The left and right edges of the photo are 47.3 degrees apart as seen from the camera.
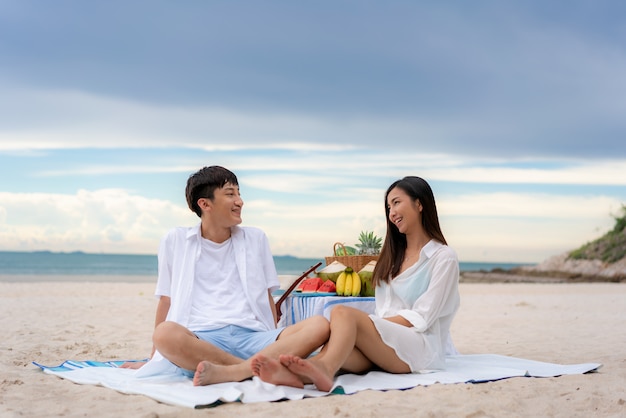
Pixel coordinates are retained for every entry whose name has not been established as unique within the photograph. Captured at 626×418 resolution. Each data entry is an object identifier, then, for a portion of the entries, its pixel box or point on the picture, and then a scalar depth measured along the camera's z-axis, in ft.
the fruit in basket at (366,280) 18.48
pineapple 19.84
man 15.12
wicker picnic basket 19.27
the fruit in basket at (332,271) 19.16
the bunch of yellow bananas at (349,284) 18.38
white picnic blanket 13.71
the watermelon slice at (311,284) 19.15
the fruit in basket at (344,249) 19.92
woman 14.62
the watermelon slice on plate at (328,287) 18.81
